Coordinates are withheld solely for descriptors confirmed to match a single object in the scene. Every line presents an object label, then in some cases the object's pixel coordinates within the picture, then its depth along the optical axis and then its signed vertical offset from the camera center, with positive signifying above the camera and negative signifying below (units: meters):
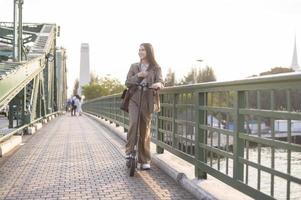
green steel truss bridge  9.08 +0.50
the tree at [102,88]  95.88 +1.44
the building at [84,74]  112.06 +4.96
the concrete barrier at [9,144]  9.22 -1.03
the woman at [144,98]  6.86 -0.04
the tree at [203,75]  75.75 +3.28
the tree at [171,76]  80.81 +3.34
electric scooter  6.66 -0.81
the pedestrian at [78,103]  38.17 -0.65
